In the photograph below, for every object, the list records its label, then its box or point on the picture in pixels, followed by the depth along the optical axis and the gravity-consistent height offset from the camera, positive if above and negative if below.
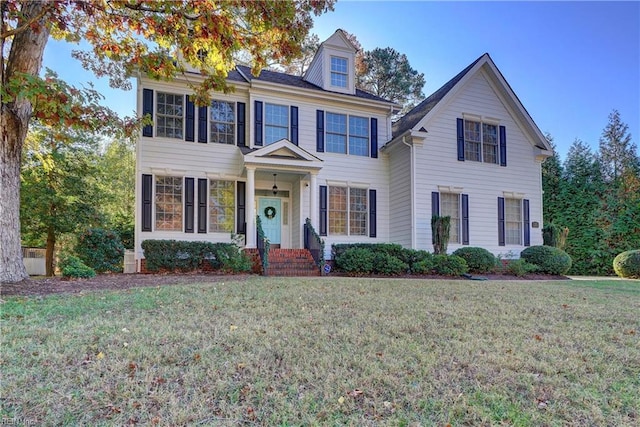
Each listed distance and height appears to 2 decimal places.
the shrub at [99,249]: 10.66 -0.56
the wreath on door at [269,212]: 13.63 +0.61
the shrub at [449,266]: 11.61 -1.16
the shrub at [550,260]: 13.28 -1.13
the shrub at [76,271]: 8.16 -0.90
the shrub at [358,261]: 11.34 -0.97
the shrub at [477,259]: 12.51 -1.02
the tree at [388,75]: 24.78 +10.11
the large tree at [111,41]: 6.24 +3.56
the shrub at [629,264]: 13.58 -1.34
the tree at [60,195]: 15.77 +1.49
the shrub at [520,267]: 12.55 -1.33
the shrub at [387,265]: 11.34 -1.09
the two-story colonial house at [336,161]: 12.00 +2.34
